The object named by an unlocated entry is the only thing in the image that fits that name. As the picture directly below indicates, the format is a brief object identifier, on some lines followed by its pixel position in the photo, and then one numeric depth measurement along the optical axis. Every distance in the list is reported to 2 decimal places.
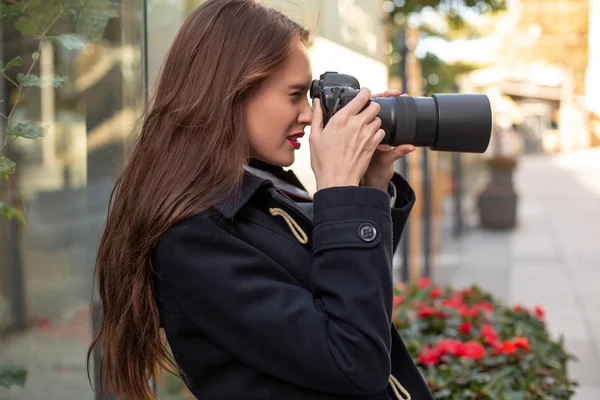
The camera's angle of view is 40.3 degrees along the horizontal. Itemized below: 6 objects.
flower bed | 2.78
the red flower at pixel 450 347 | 2.91
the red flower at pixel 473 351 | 2.88
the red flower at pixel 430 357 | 2.88
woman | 1.27
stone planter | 11.20
